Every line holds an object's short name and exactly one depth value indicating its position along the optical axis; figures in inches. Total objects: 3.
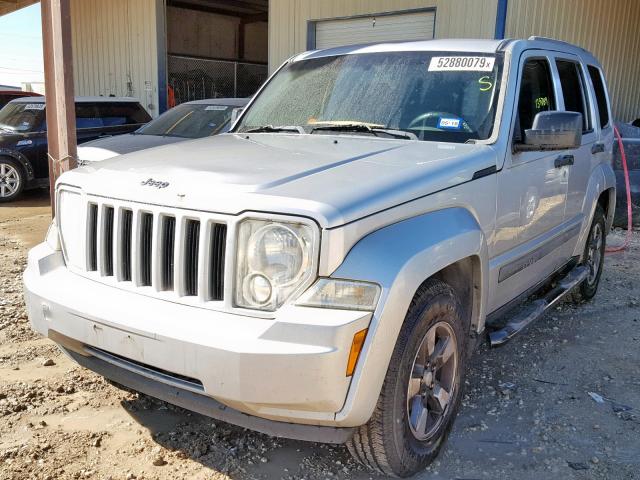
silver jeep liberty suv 89.0
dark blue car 418.0
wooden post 242.7
